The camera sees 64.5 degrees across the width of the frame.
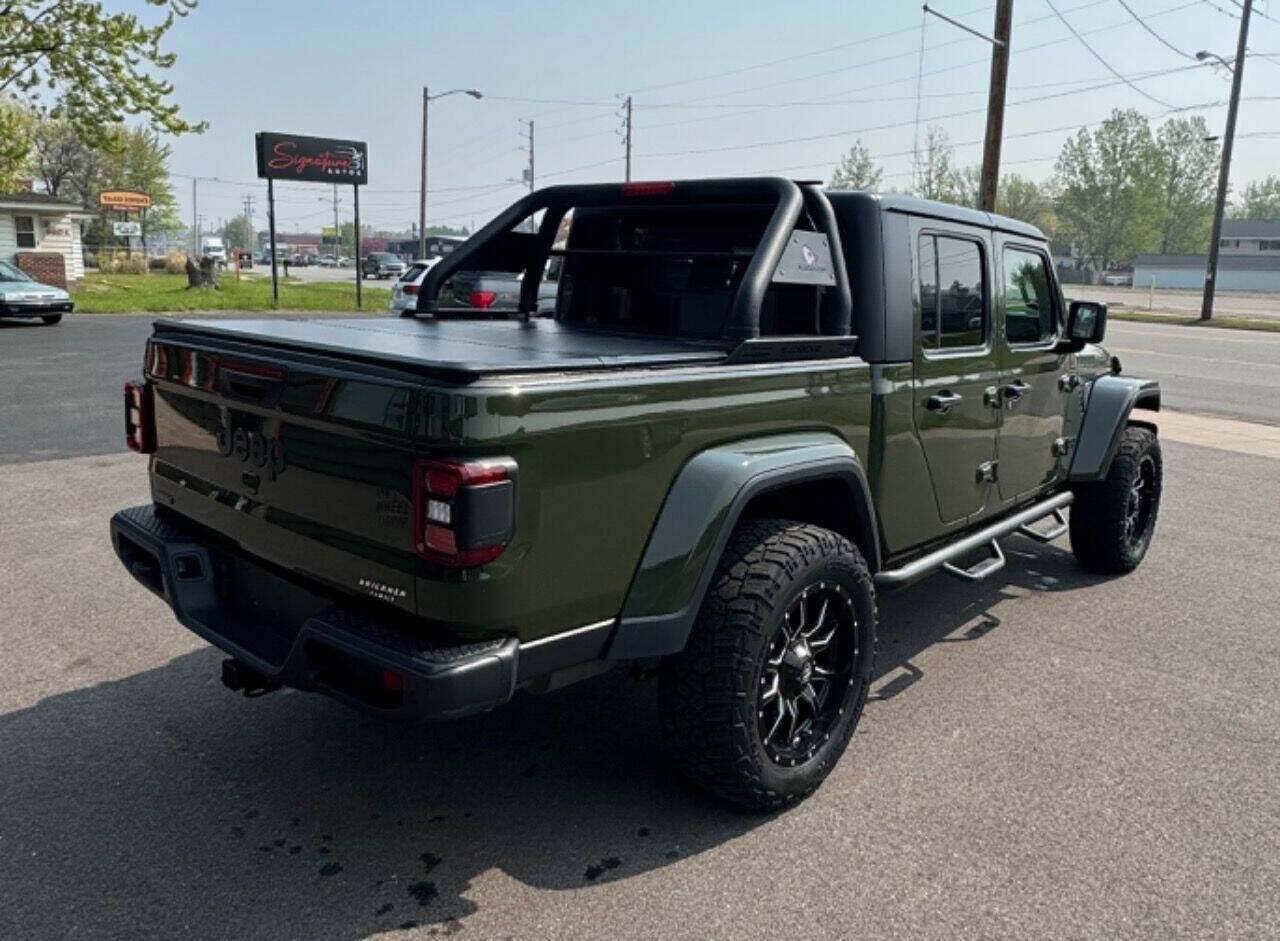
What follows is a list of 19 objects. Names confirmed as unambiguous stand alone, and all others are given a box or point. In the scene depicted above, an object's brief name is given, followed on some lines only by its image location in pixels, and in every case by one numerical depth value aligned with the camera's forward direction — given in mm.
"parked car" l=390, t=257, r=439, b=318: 17719
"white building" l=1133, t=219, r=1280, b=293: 76125
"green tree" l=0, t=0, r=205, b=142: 21422
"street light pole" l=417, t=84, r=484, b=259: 43250
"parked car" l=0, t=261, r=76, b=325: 21609
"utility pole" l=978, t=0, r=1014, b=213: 19422
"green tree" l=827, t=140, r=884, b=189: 83062
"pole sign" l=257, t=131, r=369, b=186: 32219
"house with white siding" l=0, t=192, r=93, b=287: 31953
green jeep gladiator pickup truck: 2420
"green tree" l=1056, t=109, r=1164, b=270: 95875
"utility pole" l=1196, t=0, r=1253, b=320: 33031
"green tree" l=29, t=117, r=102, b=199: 69562
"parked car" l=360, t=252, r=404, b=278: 70688
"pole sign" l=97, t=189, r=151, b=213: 60906
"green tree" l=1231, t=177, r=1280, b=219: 127169
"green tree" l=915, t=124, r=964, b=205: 72750
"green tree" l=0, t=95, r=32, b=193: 21453
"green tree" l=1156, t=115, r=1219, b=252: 98812
